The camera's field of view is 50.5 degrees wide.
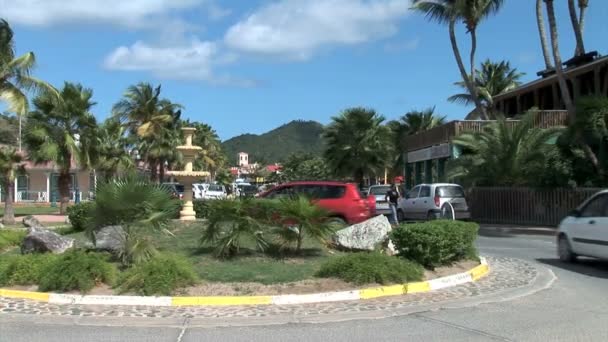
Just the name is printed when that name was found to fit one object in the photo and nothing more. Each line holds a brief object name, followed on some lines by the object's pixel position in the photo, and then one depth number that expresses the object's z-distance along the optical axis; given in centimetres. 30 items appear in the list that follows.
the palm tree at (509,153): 2709
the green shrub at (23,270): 1015
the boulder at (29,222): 1538
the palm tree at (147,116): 4919
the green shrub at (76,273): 959
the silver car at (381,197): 2923
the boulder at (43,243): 1205
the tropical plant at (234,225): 1166
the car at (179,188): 4086
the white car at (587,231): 1219
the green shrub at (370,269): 998
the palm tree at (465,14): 3641
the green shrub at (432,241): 1114
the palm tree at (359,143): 4472
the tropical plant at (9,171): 2855
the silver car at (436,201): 2470
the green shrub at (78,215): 1830
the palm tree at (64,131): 3234
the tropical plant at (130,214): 1102
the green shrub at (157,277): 934
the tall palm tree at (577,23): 2986
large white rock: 1236
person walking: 2492
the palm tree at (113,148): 4088
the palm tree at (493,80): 4944
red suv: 1834
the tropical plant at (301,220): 1152
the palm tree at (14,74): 2388
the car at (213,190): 4600
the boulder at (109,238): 1127
